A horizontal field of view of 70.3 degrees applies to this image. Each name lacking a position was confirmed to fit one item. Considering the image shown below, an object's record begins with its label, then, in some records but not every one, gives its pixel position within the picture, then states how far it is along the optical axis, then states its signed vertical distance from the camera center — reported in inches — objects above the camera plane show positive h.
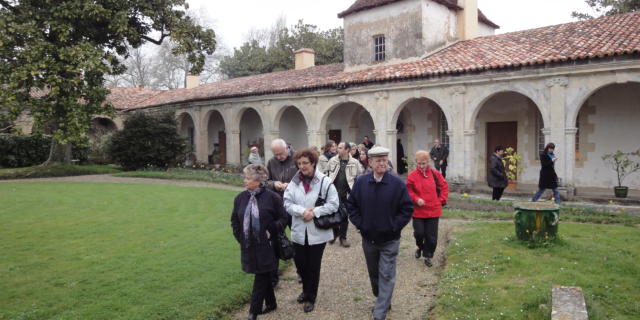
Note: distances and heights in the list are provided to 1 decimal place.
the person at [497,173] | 398.3 -20.2
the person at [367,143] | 554.9 +11.5
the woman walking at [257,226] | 170.9 -27.3
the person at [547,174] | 408.8 -21.6
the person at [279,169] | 213.9 -7.6
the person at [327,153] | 288.5 -0.2
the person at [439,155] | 560.4 -4.4
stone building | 468.8 +78.3
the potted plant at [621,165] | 462.7 -17.2
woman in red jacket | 231.3 -22.5
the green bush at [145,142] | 801.6 +23.0
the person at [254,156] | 465.9 -2.3
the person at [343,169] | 275.6 -10.2
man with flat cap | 169.5 -24.1
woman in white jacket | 179.9 -22.8
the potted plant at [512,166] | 510.6 -18.3
